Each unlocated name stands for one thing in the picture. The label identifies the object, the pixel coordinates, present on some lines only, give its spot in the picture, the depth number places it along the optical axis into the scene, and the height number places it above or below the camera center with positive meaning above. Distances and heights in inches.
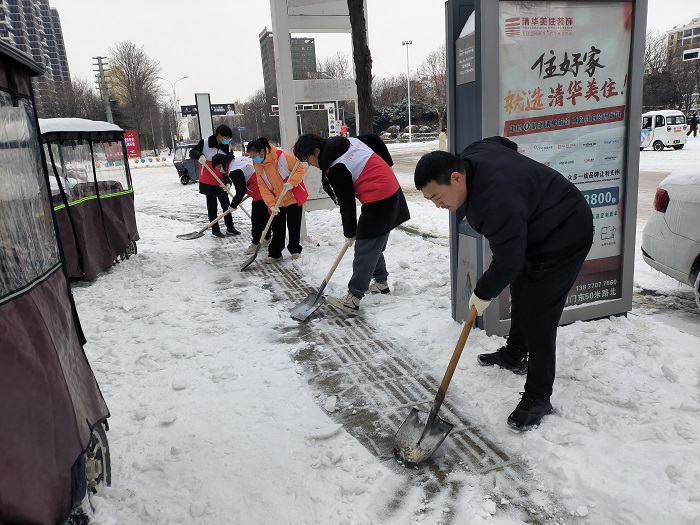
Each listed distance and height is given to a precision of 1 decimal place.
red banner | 1348.4 +18.9
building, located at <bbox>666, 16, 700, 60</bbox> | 3745.1 +583.6
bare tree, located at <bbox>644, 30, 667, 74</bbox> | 1644.9 +197.8
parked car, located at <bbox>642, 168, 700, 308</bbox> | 167.5 -37.0
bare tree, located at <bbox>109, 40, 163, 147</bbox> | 1705.2 +223.8
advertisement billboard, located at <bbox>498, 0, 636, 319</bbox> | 143.0 +6.5
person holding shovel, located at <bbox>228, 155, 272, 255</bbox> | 301.4 -27.8
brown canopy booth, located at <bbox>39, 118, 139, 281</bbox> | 247.4 -19.2
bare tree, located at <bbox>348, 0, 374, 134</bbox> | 301.1 +42.3
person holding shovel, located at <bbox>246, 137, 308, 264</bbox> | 271.1 -22.0
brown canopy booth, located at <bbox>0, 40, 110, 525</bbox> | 65.7 -27.6
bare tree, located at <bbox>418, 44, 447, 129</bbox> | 1950.1 +183.1
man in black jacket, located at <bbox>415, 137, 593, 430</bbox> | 100.3 -20.3
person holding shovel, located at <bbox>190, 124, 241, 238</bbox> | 349.7 -6.6
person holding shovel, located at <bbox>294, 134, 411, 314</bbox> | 183.3 -20.5
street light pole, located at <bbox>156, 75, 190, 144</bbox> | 2174.0 +127.8
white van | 826.8 -23.8
